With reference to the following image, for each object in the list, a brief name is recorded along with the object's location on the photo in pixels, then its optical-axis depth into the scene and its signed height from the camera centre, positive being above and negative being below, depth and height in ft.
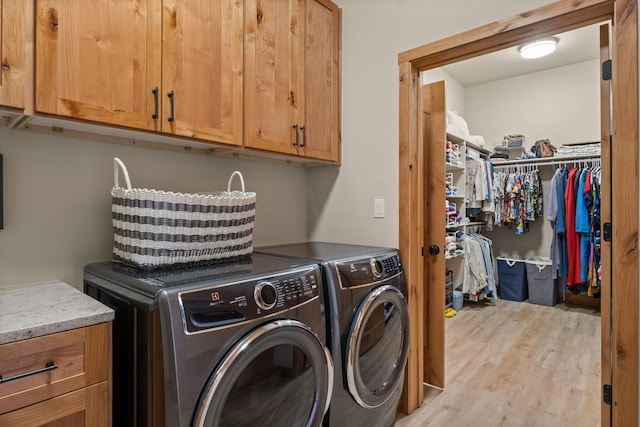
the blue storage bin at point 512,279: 14.44 -2.72
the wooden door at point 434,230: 7.39 -0.36
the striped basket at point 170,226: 4.30 -0.16
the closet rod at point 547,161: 13.13 +2.03
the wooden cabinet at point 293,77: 5.91 +2.49
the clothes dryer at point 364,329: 4.97 -1.75
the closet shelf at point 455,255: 11.54 -1.41
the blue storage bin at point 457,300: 12.91 -3.17
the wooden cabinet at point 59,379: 2.90 -1.44
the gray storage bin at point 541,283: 13.75 -2.74
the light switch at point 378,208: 7.00 +0.10
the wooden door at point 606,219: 4.86 -0.10
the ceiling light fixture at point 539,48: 12.15 +5.75
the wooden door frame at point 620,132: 4.52 +1.03
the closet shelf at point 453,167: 11.57 +1.55
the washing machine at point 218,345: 3.29 -1.34
